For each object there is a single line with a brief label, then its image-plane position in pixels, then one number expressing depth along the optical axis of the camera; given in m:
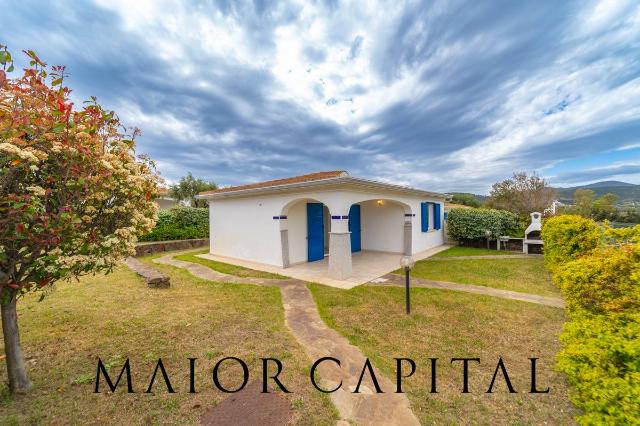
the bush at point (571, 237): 5.84
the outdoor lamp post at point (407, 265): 4.83
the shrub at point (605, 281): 2.60
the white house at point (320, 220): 7.55
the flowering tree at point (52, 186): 2.03
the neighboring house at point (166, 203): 25.04
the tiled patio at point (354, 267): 7.38
